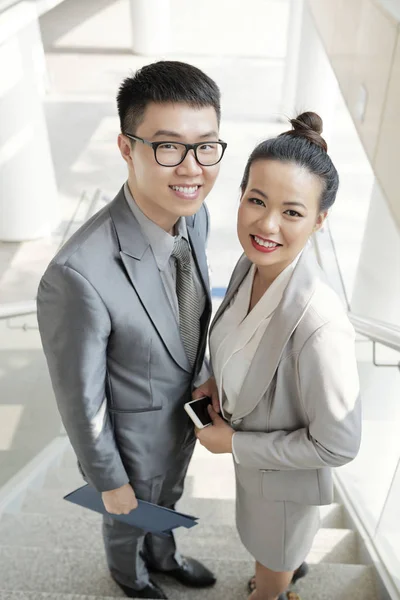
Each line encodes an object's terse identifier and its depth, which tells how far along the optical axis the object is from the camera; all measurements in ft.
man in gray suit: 5.08
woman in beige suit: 5.12
